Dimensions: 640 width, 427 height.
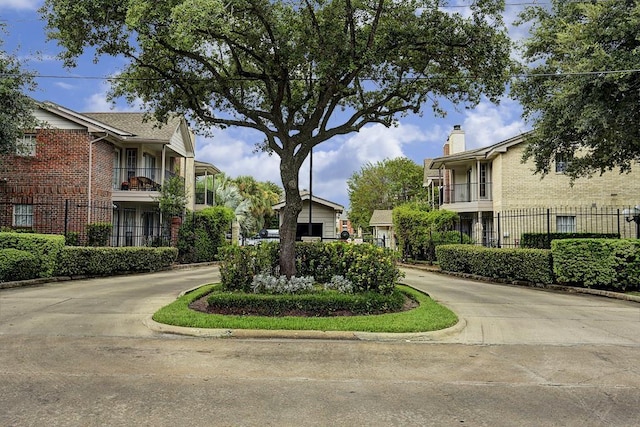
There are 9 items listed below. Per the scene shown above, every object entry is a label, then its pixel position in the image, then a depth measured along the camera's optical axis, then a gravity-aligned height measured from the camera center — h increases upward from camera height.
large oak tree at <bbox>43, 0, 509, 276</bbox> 10.90 +4.33
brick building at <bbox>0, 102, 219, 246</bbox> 22.47 +2.73
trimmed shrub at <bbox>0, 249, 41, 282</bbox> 15.22 -0.89
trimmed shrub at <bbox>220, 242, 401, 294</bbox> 11.12 -0.66
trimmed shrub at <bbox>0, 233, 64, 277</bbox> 16.02 -0.32
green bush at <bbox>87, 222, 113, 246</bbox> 21.73 +0.07
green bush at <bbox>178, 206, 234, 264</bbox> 27.70 +0.10
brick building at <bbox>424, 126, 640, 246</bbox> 25.83 +2.24
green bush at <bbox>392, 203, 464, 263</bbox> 27.70 +0.27
